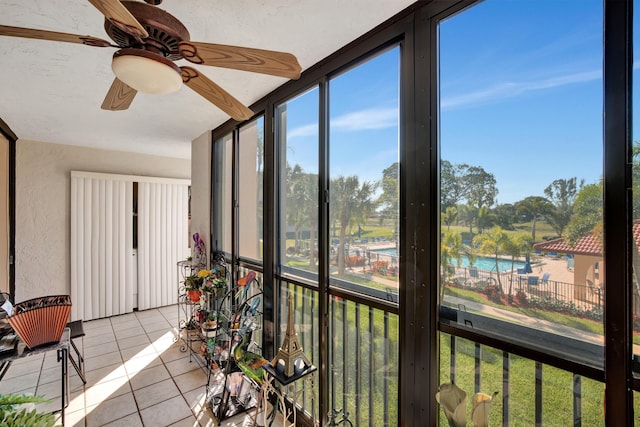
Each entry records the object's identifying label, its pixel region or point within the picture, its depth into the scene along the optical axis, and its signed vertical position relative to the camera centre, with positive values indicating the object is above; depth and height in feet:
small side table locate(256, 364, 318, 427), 4.44 -2.60
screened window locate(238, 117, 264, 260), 8.12 +0.77
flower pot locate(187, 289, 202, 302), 9.02 -2.57
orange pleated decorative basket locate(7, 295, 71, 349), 6.19 -2.38
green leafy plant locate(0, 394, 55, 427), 3.22 -2.38
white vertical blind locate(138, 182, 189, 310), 14.38 -1.31
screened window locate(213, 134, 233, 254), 9.82 +0.75
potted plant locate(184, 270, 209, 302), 9.01 -2.31
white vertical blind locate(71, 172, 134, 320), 12.85 -1.53
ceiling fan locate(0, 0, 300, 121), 2.86 +1.85
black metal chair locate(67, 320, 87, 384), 8.04 -3.43
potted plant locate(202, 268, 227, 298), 8.43 -2.09
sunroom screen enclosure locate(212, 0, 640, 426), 2.94 -0.01
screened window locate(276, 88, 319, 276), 6.27 +0.75
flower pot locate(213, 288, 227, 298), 8.88 -2.48
